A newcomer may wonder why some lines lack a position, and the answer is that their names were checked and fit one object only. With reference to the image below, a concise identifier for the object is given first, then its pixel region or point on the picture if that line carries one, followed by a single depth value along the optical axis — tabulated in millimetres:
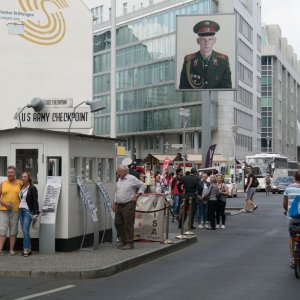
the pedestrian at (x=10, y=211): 13156
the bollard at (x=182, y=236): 16500
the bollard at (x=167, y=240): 15366
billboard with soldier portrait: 29547
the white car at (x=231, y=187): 53438
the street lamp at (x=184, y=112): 38772
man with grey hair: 14258
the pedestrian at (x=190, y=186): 20828
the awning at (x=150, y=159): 47984
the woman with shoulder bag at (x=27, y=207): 13039
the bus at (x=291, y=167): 76525
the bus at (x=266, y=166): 69312
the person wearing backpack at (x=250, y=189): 30359
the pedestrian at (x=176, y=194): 23984
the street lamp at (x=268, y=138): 109475
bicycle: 10945
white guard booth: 13492
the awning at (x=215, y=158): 74000
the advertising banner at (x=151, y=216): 15664
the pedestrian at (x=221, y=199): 21562
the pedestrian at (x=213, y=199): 21286
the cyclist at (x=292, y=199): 11377
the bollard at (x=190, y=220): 17844
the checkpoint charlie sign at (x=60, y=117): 16000
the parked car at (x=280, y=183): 60912
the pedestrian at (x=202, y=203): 21469
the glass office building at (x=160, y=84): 83938
